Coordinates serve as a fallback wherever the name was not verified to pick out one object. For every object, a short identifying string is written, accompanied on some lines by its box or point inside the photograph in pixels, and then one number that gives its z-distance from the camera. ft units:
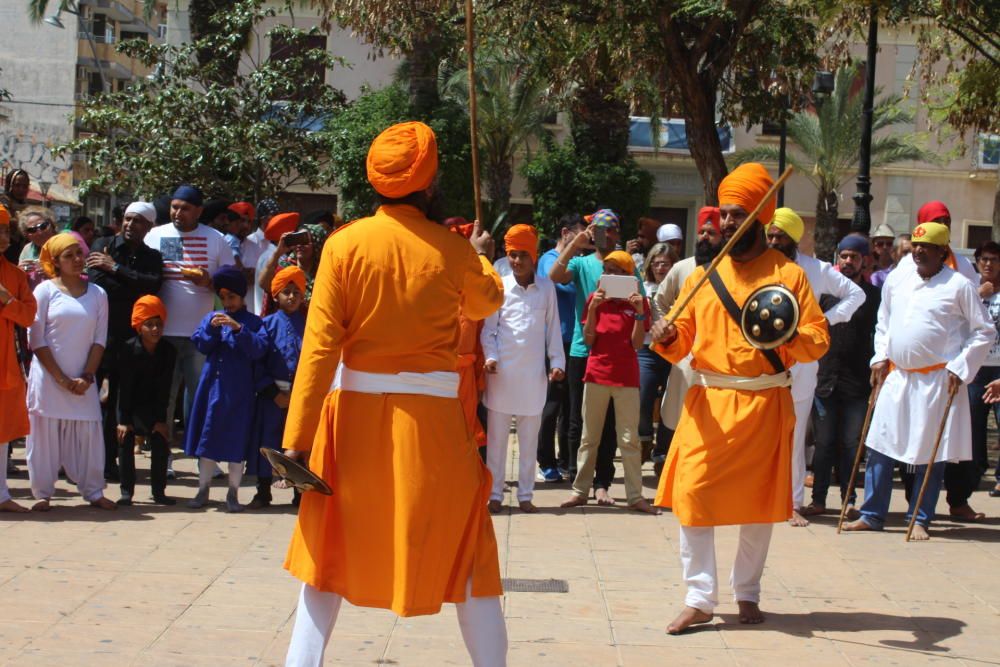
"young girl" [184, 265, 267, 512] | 30.37
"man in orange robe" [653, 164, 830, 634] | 20.54
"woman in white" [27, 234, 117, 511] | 29.68
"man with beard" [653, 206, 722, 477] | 24.31
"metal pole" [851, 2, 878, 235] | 58.54
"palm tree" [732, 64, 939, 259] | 118.73
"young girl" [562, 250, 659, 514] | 32.14
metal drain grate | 23.35
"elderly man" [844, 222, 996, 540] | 29.14
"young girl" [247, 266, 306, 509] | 30.81
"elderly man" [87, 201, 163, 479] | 32.91
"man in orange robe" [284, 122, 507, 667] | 15.20
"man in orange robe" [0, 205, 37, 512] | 28.84
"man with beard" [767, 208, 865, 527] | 30.68
